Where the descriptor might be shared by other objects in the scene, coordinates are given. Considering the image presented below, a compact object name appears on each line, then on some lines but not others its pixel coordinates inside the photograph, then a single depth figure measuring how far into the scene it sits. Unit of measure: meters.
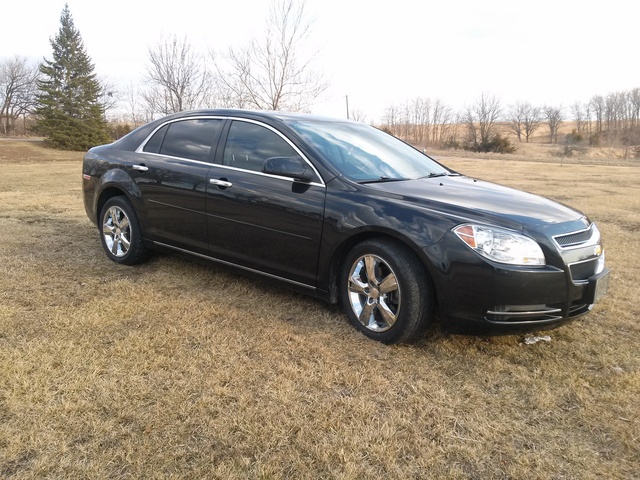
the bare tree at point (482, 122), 67.06
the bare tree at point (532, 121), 82.56
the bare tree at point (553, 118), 80.19
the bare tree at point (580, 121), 85.50
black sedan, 2.86
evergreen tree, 33.72
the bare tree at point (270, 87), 17.97
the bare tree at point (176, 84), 21.70
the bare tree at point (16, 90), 58.03
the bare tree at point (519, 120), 82.75
